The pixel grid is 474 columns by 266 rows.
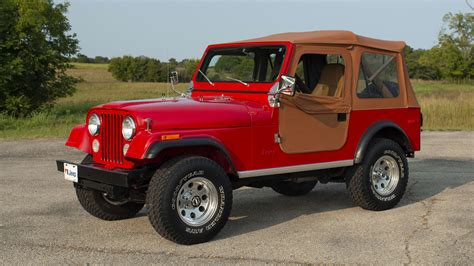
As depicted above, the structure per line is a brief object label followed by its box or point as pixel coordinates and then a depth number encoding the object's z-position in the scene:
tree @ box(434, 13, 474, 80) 77.75
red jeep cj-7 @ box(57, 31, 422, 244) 5.56
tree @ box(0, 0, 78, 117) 24.33
